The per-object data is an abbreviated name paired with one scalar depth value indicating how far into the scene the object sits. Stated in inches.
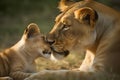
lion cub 471.2
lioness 418.3
